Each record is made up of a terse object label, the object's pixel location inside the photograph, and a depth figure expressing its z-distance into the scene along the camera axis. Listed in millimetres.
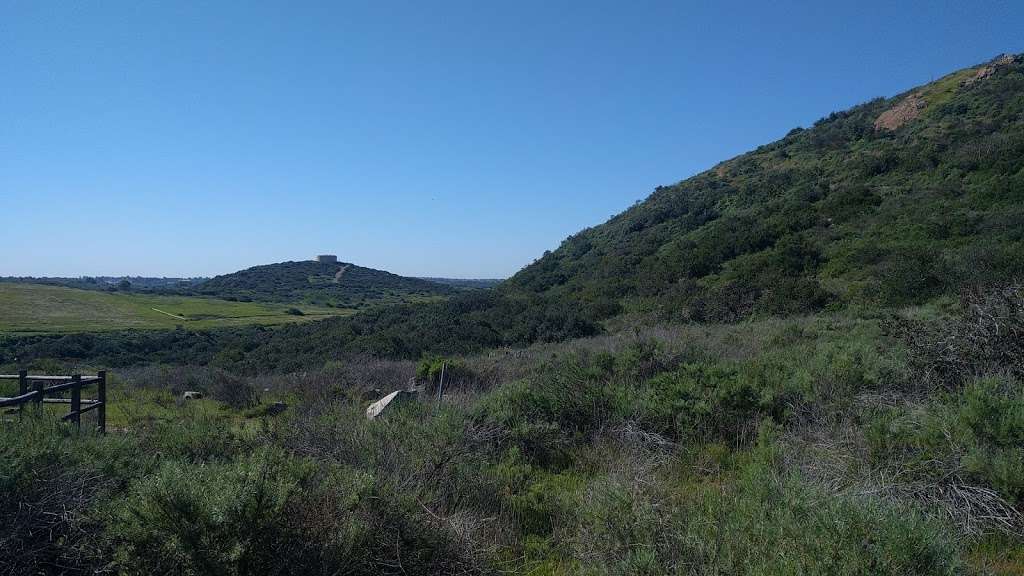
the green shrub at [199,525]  2643
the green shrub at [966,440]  3680
